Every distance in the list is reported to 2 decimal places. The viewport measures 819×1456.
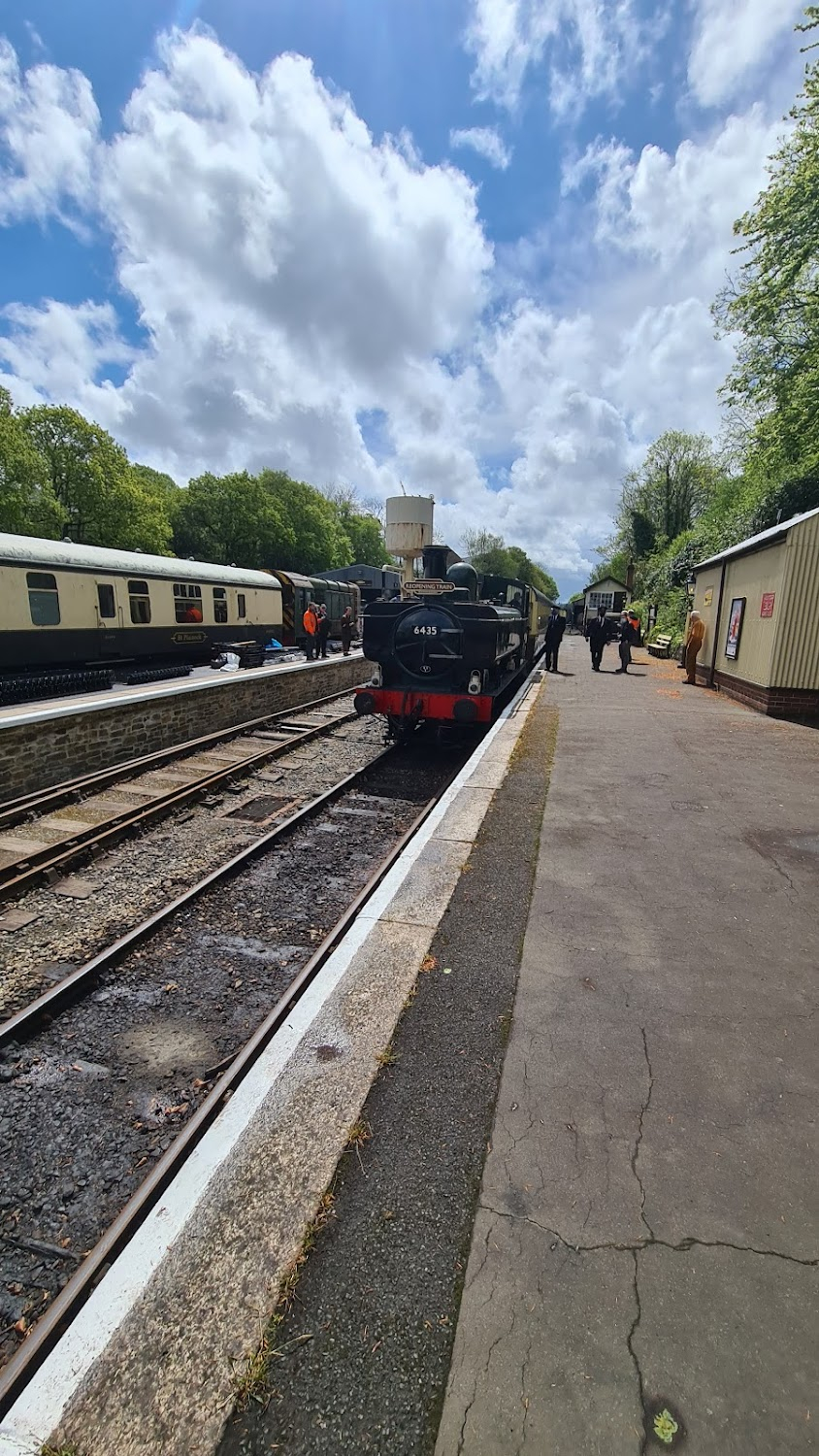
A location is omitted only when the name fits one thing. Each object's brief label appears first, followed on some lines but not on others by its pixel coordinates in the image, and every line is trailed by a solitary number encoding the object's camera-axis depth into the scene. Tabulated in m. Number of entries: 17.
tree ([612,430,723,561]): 45.06
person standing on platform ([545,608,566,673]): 18.44
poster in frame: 12.40
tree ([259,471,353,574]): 53.34
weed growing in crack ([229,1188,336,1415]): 1.58
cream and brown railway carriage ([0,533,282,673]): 12.26
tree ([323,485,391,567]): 76.88
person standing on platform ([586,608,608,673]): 18.61
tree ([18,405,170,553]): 30.22
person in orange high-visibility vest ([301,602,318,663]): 18.45
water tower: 24.02
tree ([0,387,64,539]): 25.44
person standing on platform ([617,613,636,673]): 17.95
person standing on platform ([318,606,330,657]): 19.50
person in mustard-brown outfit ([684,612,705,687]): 15.19
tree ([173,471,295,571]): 45.72
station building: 10.20
